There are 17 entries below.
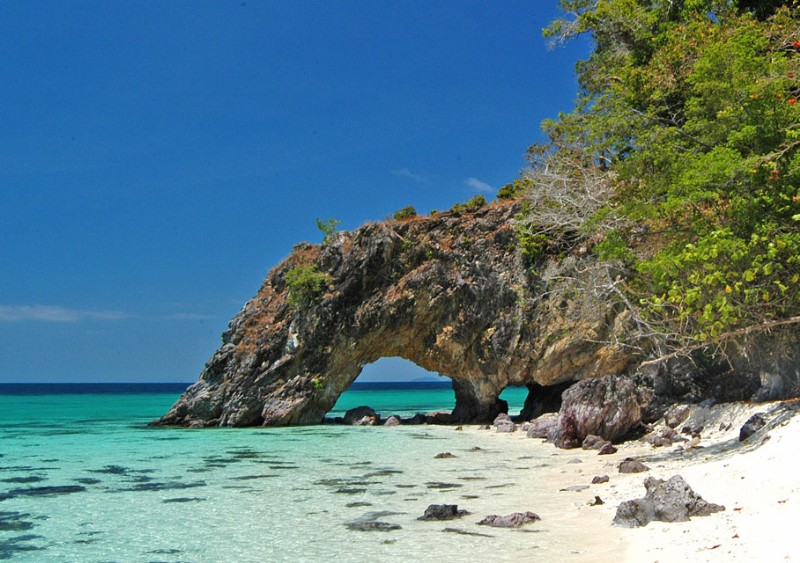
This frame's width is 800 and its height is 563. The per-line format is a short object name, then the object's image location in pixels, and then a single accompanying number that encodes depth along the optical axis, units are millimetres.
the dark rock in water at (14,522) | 9117
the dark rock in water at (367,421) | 29375
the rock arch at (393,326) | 27234
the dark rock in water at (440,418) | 30125
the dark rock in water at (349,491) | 11459
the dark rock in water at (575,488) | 10711
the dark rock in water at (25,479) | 13656
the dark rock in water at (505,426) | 23953
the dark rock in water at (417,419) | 30125
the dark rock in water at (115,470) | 14781
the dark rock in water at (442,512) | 8938
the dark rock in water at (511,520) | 8320
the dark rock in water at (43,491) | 11928
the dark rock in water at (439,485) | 11716
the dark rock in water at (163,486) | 12453
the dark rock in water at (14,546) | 7809
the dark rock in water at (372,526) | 8516
